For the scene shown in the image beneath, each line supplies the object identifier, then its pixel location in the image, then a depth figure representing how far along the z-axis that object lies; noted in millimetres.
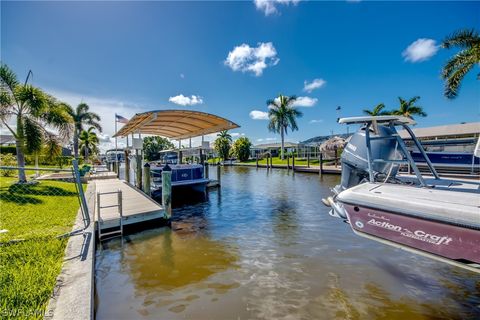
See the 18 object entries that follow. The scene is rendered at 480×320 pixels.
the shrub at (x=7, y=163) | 14570
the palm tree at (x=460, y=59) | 13852
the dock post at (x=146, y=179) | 10035
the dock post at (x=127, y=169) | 15706
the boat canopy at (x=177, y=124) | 11203
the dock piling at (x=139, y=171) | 12541
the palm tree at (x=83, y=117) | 33969
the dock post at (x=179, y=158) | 17906
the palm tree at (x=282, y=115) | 40031
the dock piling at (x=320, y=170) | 21802
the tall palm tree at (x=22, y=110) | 10516
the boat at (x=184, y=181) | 12586
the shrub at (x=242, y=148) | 45750
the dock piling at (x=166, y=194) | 7824
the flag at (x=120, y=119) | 17984
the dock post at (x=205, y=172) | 15777
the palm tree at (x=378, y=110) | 33631
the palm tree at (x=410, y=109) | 32375
